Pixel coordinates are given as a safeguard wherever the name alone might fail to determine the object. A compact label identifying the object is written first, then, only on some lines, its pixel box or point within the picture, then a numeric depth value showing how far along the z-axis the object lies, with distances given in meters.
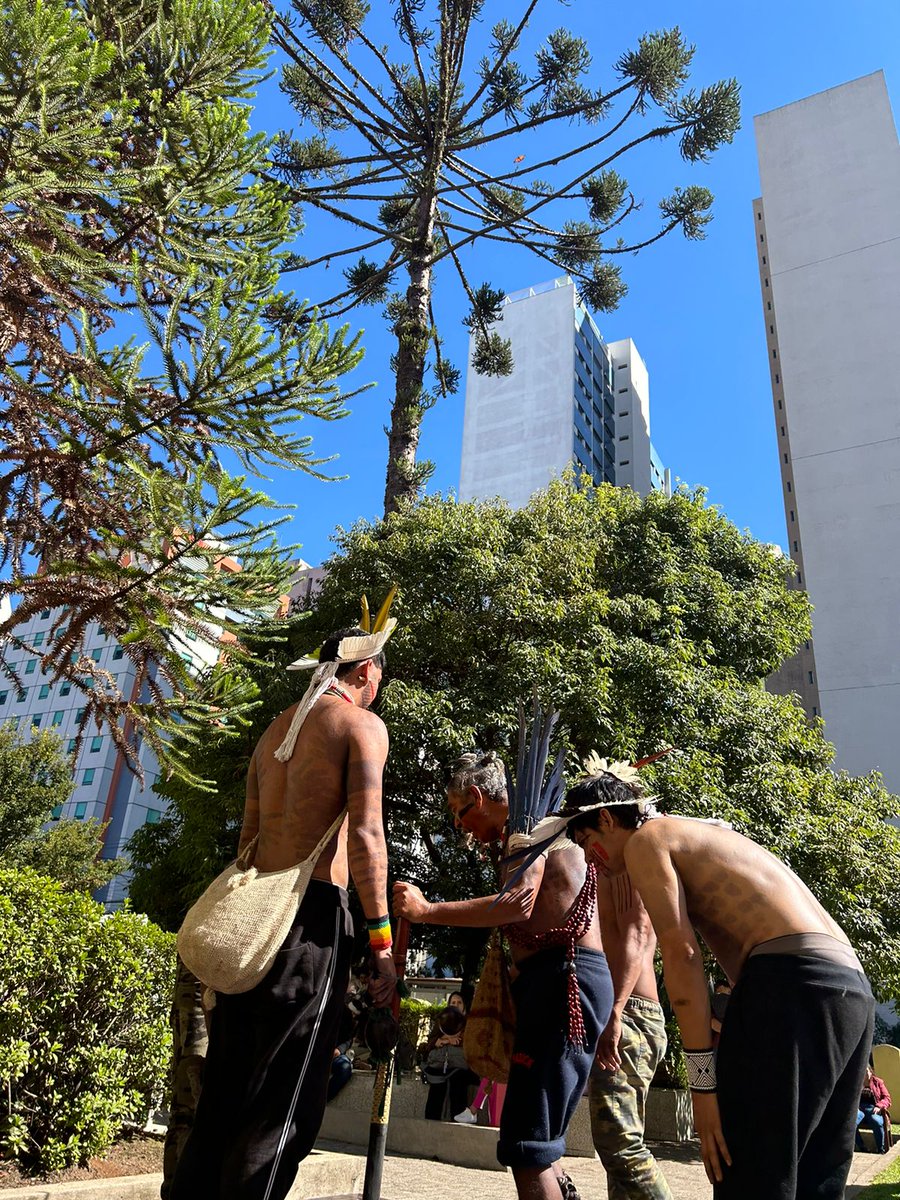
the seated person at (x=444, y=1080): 7.91
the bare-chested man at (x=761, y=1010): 2.06
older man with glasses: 2.72
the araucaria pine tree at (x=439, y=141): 13.82
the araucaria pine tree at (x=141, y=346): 4.82
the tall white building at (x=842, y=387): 41.31
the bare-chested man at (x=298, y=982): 2.36
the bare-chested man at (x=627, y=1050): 2.86
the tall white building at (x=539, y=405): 63.53
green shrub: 3.70
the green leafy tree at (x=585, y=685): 10.16
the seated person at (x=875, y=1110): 8.60
